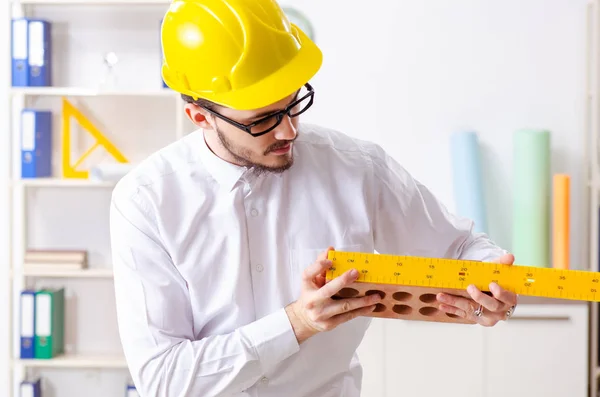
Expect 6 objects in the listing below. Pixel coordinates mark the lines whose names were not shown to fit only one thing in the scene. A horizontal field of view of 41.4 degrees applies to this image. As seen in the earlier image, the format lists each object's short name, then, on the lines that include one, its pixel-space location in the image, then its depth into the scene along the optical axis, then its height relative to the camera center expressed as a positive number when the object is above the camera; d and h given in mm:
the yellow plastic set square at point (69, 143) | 3515 +195
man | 1502 -89
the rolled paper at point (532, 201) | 3324 -58
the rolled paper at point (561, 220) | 3320 -138
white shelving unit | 3623 -9
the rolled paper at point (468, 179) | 3408 +35
